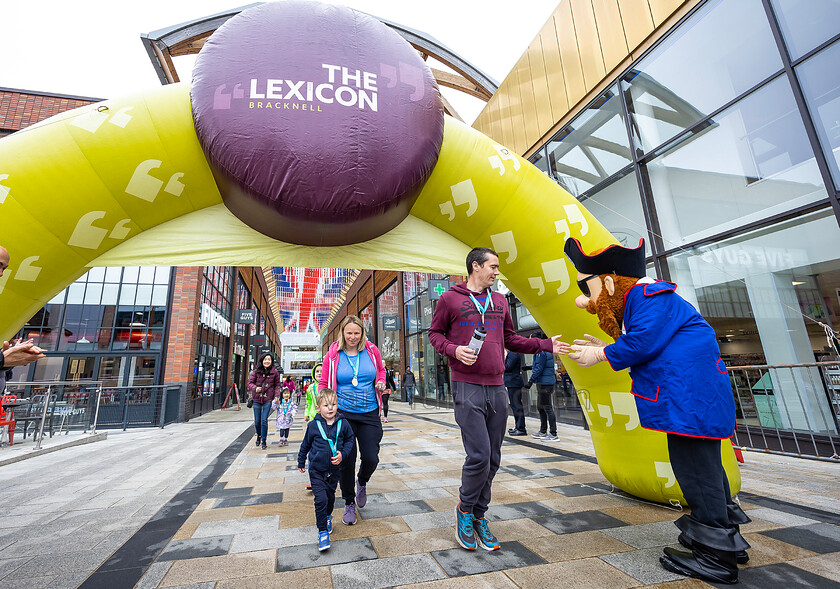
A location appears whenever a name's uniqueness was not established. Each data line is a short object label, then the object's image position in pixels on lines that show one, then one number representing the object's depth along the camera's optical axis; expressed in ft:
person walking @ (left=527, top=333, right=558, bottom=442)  22.71
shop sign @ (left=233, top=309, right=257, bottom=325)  60.23
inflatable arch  8.51
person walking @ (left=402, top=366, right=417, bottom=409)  49.14
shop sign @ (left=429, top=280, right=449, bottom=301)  50.15
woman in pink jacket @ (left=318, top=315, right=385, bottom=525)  10.46
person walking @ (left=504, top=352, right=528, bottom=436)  23.72
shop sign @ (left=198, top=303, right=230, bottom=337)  47.62
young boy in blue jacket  8.48
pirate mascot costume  6.81
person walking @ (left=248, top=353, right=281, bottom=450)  21.71
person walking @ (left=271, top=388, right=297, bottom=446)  23.56
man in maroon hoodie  8.02
